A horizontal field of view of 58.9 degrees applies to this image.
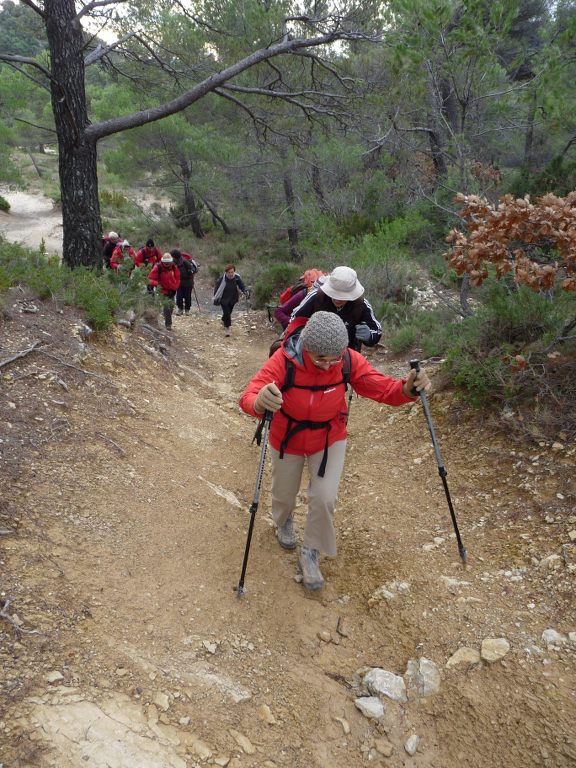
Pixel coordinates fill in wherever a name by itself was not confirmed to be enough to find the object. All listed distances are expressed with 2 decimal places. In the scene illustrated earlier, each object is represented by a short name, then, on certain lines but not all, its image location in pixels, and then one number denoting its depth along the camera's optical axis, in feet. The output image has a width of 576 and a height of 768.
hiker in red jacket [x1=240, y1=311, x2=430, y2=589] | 9.55
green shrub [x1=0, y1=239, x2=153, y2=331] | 20.24
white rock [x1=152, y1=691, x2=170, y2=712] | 7.43
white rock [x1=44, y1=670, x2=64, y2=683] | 7.18
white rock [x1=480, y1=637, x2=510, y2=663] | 8.93
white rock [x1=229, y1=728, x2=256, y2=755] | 7.31
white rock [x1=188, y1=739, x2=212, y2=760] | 6.96
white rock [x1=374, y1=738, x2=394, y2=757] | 7.85
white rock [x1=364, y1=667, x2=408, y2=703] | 8.66
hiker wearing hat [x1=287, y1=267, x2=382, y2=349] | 13.58
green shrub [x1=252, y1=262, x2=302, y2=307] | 42.04
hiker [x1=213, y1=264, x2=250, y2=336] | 34.30
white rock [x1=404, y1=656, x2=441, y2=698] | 8.69
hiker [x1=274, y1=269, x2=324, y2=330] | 17.02
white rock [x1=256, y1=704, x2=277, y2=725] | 7.89
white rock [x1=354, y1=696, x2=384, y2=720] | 8.33
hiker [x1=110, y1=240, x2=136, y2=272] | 26.50
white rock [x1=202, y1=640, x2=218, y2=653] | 8.93
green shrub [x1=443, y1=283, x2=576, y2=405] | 15.90
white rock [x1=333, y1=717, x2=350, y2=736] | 8.06
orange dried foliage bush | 13.01
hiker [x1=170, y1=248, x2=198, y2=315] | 35.19
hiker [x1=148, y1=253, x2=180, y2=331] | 32.54
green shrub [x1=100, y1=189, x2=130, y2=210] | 90.07
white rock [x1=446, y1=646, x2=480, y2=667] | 8.97
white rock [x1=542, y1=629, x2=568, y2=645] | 9.10
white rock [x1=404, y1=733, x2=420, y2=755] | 7.89
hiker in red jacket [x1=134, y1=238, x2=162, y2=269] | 33.47
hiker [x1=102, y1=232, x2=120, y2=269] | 36.90
